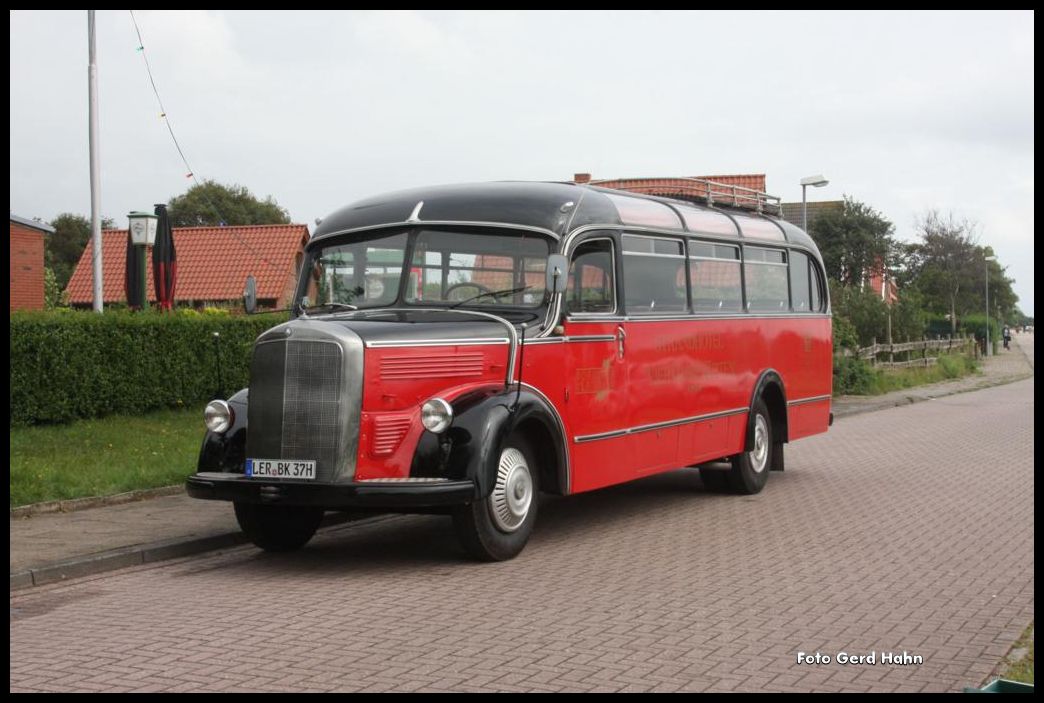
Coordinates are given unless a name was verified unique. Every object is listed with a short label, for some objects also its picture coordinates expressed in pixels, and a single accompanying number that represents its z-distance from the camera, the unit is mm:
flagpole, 23000
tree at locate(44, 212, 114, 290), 72688
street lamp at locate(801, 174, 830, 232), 32788
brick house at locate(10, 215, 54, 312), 44188
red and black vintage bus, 9195
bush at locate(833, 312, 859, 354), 32344
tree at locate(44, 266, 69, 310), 41625
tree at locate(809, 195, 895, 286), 67188
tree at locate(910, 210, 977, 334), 74812
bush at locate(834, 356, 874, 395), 31984
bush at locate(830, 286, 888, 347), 38375
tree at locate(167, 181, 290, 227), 74062
